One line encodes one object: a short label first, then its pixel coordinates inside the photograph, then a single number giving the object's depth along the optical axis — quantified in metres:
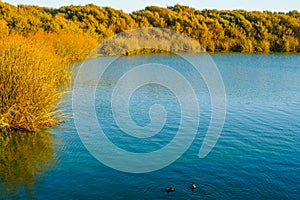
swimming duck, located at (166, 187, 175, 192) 7.32
